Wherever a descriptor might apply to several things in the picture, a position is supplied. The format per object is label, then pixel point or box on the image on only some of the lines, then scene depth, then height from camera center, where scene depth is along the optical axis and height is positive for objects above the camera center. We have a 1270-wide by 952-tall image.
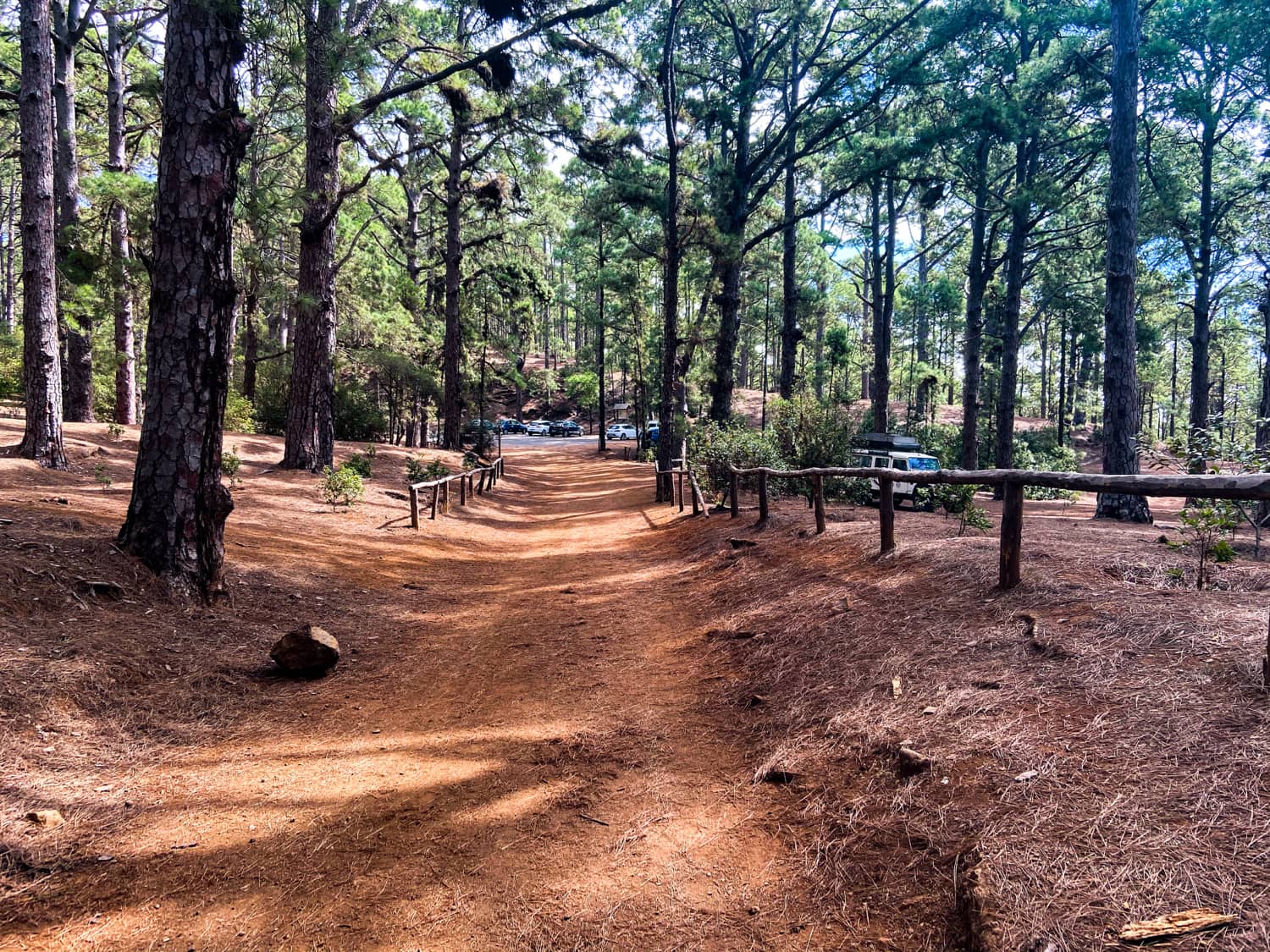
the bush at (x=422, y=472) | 14.61 -0.75
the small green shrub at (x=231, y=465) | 11.42 -0.48
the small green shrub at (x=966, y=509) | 9.20 -1.05
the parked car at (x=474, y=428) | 27.78 +0.58
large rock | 4.97 -1.67
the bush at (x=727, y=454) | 13.56 -0.22
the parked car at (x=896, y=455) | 17.70 -0.31
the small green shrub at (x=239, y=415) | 19.27 +0.70
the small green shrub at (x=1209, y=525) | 4.84 -0.59
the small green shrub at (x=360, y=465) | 14.23 -0.56
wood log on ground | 1.86 -1.41
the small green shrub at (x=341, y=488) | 11.46 -0.88
